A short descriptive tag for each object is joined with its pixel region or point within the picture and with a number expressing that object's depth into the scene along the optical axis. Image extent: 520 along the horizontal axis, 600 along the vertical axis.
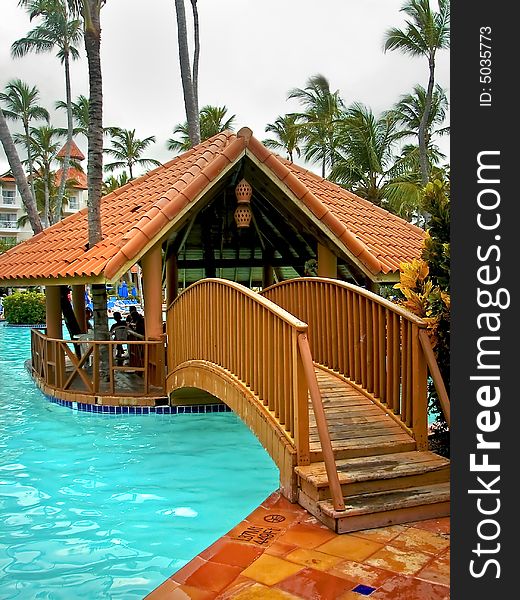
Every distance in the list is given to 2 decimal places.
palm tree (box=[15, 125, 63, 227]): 50.19
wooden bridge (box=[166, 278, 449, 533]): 5.05
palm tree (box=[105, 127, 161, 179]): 55.19
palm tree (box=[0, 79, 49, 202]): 44.12
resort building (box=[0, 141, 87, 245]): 68.25
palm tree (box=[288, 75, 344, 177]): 34.84
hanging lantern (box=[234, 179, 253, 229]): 11.47
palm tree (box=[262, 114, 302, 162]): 38.68
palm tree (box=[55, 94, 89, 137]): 44.27
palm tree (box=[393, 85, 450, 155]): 31.06
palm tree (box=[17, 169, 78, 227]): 55.28
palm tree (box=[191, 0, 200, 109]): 23.59
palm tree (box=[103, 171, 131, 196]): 56.92
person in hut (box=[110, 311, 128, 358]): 13.03
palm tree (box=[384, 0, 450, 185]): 26.97
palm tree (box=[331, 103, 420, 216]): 31.22
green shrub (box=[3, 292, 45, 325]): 27.83
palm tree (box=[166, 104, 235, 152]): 40.34
